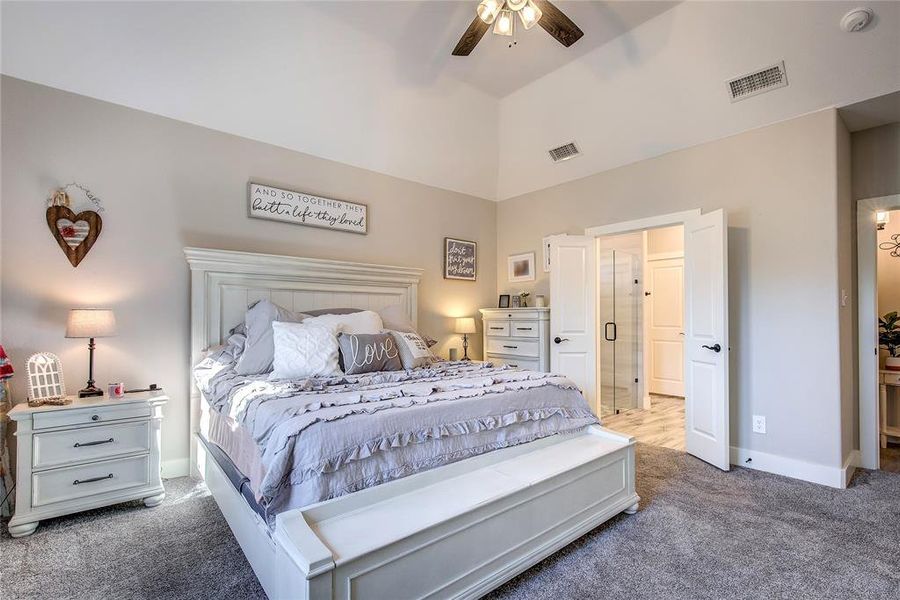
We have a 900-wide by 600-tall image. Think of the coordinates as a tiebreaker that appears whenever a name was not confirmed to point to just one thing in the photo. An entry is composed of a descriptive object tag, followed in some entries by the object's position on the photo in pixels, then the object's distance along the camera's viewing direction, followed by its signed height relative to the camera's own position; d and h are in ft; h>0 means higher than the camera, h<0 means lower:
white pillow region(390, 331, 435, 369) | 10.08 -1.14
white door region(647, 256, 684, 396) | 19.13 -1.00
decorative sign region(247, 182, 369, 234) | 11.01 +2.71
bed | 4.43 -2.59
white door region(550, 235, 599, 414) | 13.57 -0.30
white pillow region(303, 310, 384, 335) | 10.01 -0.43
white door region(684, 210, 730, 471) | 10.14 -0.89
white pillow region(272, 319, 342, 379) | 8.38 -0.95
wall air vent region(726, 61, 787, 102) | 9.32 +5.11
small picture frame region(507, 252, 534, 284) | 15.74 +1.43
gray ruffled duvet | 5.09 -1.70
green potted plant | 11.69 -0.99
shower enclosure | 16.81 -0.89
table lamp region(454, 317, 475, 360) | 14.70 -0.73
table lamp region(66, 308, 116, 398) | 7.90 -0.36
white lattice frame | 7.82 -1.44
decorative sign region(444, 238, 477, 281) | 15.20 +1.68
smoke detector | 7.82 +5.39
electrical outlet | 10.28 -2.99
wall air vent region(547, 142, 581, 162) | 13.47 +5.00
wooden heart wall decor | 8.46 +1.65
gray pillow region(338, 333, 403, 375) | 9.03 -1.08
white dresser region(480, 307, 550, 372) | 14.08 -1.15
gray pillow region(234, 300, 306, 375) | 8.70 -0.67
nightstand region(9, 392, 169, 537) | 7.08 -2.71
